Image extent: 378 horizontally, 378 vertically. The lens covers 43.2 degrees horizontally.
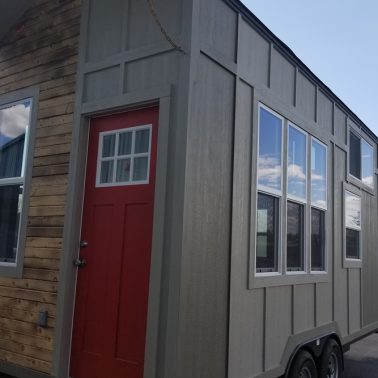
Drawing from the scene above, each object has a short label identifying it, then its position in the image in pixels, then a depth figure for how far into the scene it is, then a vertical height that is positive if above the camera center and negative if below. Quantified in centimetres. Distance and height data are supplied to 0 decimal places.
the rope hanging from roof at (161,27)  380 +189
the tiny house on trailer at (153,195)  371 +55
